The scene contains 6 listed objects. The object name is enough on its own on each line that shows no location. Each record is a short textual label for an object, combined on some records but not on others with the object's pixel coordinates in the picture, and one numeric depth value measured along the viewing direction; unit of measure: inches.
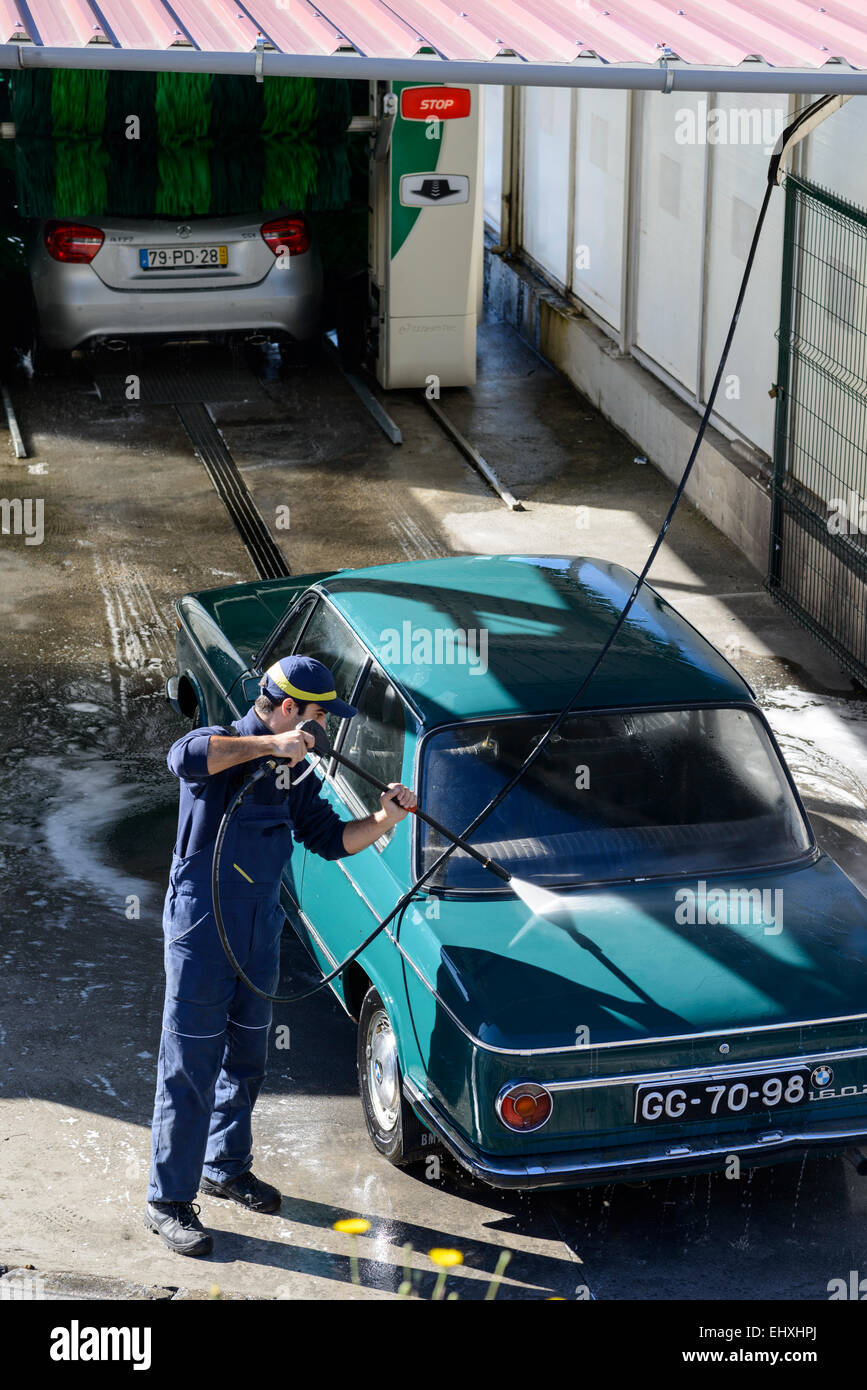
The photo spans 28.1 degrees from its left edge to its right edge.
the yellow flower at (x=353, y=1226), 210.7
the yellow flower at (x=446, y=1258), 204.8
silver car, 518.0
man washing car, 200.7
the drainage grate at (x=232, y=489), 436.8
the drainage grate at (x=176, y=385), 549.0
